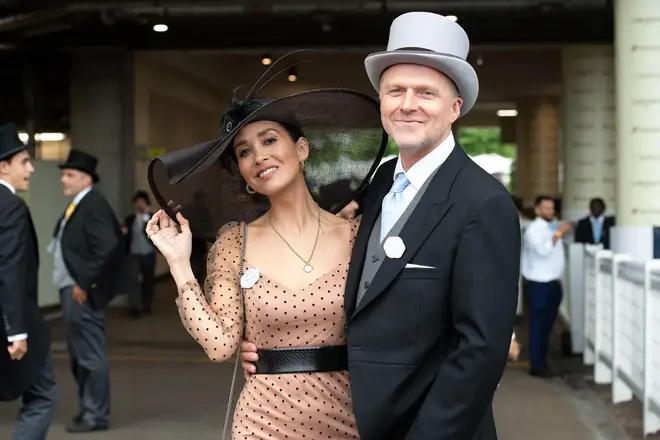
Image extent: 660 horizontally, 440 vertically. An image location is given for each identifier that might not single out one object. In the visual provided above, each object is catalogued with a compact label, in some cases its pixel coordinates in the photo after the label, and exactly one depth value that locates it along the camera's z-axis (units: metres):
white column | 8.65
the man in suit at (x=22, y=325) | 5.10
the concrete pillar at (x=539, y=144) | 26.86
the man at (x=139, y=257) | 14.09
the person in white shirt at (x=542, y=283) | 9.27
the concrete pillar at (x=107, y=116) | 15.88
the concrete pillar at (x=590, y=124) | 16.09
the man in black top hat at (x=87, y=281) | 6.89
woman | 2.65
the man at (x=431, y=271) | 2.15
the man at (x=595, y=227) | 12.86
